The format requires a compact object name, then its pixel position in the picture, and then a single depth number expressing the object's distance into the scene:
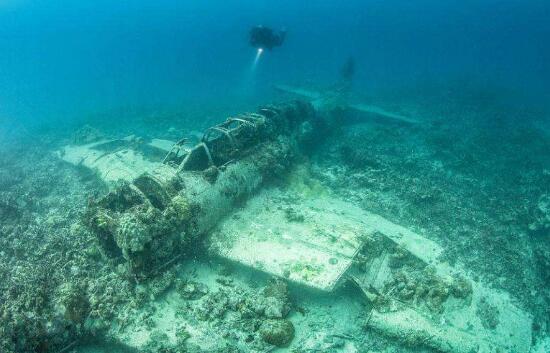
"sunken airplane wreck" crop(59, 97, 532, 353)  7.82
